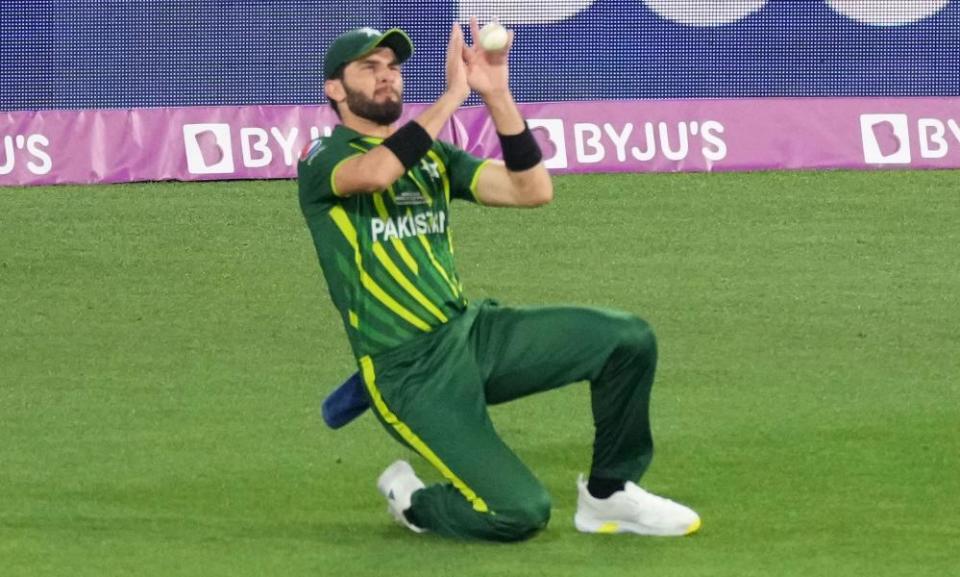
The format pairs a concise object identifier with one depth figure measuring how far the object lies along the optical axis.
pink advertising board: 30.22
